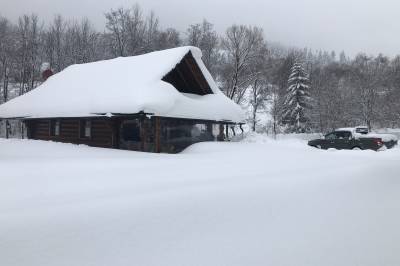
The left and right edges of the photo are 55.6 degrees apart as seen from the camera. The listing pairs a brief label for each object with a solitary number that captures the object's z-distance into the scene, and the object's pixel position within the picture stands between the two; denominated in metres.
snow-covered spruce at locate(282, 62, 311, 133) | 46.22
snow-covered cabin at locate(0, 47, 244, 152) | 18.09
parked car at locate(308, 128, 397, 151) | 23.11
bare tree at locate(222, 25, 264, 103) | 40.94
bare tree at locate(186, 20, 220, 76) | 47.66
